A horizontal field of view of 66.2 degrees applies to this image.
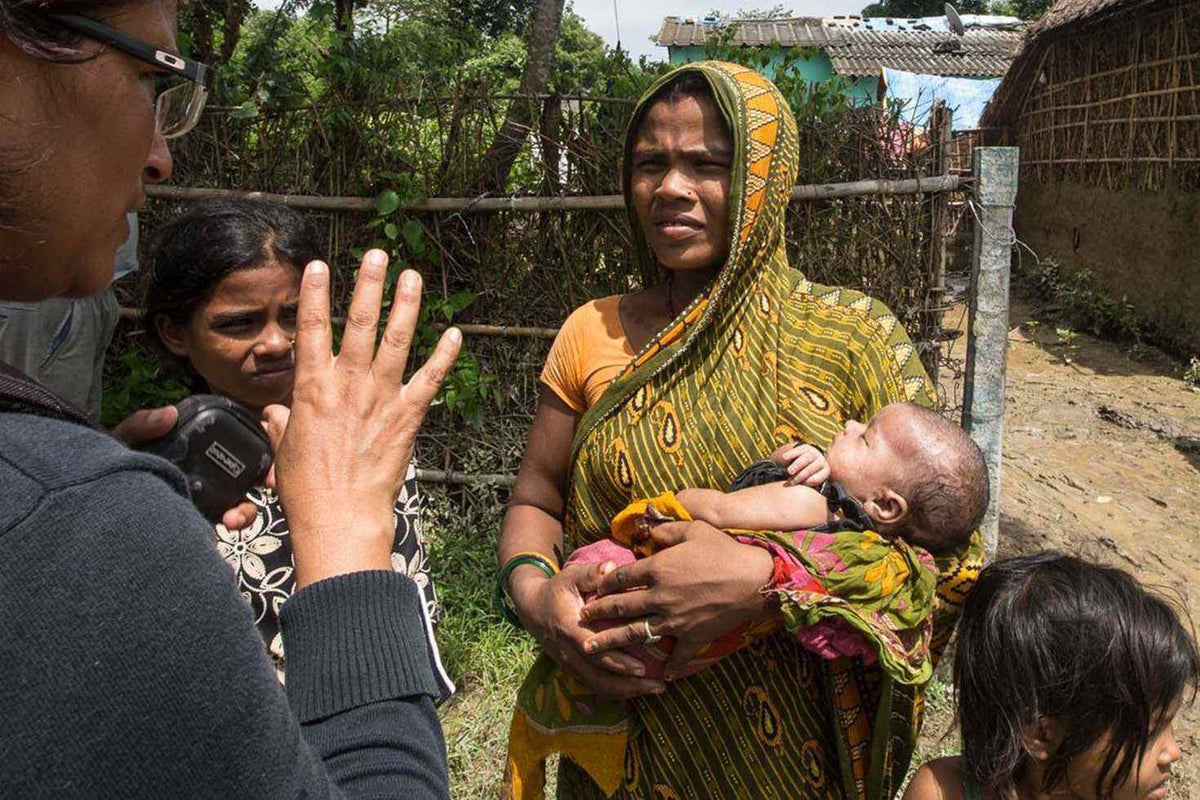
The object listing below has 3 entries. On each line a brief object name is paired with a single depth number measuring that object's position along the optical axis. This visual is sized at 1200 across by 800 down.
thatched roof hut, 9.52
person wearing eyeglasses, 0.70
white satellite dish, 19.09
